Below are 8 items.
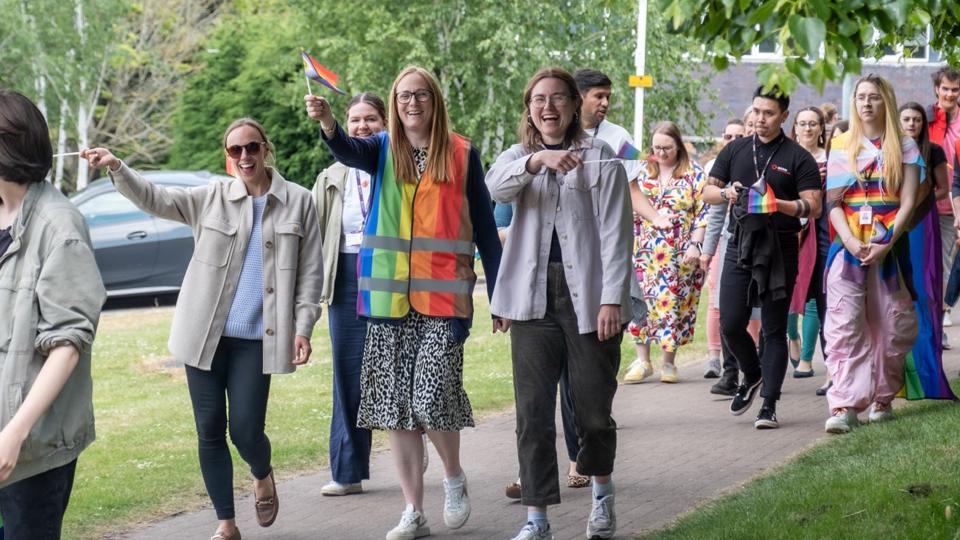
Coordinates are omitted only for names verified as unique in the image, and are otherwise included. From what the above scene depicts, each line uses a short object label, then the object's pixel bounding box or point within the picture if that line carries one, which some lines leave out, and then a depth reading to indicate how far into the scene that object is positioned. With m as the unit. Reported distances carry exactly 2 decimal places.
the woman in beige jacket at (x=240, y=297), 6.75
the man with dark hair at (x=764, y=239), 9.45
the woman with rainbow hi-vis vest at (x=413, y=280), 6.93
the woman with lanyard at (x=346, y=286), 7.84
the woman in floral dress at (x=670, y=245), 11.95
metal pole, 21.05
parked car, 20.31
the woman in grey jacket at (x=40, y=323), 4.30
